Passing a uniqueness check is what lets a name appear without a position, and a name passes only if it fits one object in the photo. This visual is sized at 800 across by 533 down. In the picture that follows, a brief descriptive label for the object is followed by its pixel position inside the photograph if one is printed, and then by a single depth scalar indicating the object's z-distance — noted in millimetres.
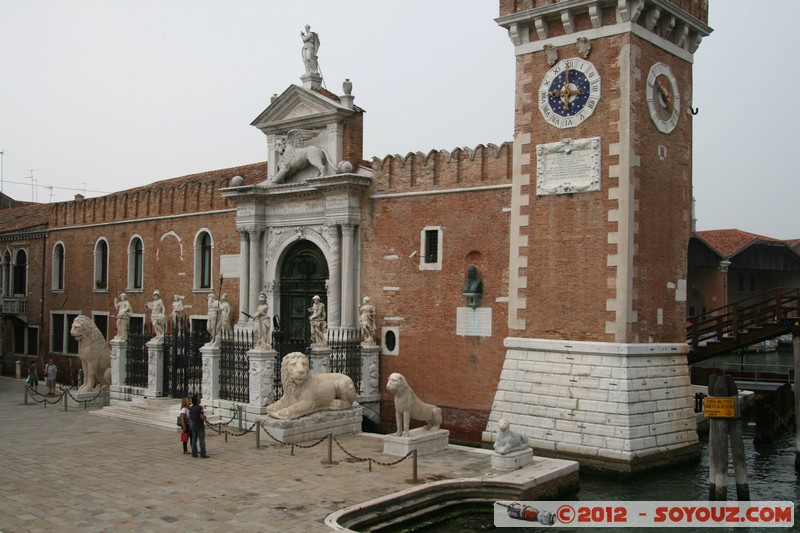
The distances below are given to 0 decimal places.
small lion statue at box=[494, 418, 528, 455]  13148
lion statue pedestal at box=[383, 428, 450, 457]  14234
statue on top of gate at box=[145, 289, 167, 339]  20875
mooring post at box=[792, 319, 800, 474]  16016
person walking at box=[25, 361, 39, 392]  24312
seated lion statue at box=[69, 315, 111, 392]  22344
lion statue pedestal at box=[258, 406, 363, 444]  15539
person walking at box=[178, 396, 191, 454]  14578
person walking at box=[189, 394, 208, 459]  14242
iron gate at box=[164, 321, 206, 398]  20219
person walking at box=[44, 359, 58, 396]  24547
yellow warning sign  13016
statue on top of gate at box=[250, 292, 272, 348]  17578
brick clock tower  15281
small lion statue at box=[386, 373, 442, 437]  14234
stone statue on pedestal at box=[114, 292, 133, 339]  21953
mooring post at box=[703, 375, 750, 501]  12859
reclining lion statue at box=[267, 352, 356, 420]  15930
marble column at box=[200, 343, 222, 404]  18812
